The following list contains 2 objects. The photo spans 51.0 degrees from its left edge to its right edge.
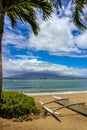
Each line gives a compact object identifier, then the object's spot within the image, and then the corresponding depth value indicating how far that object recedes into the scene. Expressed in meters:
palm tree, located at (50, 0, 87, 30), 4.86
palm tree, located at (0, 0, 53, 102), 4.29
